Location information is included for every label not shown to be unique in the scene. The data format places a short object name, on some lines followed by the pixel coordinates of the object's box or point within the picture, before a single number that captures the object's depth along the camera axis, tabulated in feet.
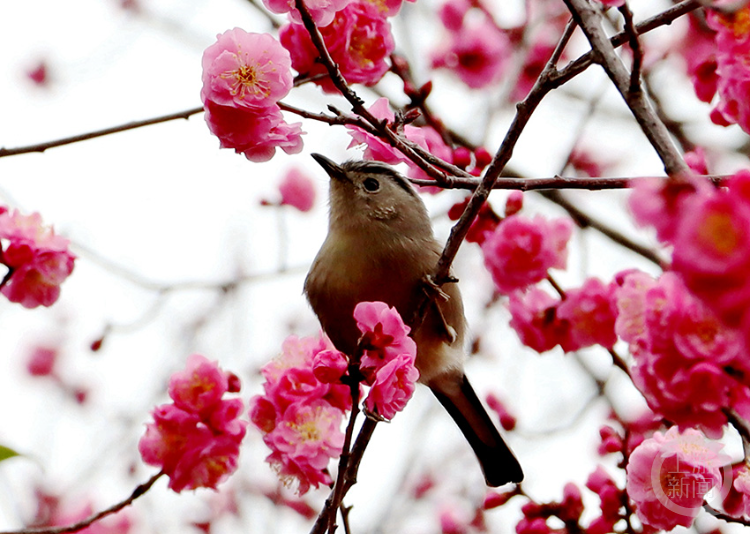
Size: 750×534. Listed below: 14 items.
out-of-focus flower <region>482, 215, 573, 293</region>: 19.19
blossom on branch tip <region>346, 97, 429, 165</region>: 13.35
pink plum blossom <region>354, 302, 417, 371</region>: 12.57
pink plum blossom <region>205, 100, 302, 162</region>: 12.68
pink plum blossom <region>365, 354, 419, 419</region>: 12.30
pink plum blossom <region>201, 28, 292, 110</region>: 12.45
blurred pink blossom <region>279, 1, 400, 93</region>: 14.84
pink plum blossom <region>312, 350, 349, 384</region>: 12.91
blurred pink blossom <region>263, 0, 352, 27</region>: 12.17
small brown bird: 19.67
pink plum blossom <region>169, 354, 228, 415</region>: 15.88
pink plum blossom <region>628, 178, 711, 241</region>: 6.48
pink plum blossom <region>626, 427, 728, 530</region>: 12.56
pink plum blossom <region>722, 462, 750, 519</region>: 12.87
